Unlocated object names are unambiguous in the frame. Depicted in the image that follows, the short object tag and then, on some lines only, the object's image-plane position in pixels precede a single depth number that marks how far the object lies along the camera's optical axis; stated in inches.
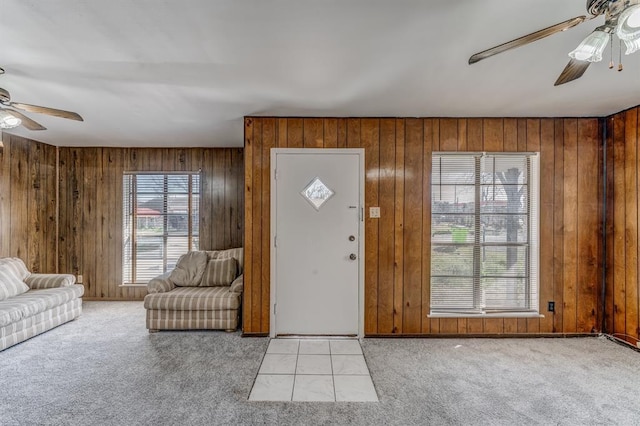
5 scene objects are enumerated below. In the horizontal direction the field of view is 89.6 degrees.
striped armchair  144.2
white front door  138.6
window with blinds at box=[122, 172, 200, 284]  198.5
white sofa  127.7
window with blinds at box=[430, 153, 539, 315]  139.9
